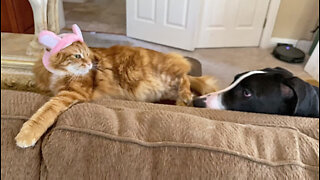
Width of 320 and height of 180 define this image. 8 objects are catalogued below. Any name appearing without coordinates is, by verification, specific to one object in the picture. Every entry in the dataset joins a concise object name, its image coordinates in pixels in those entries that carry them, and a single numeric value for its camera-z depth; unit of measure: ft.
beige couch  1.89
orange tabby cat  3.00
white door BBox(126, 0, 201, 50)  7.73
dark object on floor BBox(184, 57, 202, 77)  4.42
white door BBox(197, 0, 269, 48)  8.77
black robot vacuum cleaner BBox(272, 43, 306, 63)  8.16
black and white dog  2.91
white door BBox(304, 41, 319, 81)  7.98
